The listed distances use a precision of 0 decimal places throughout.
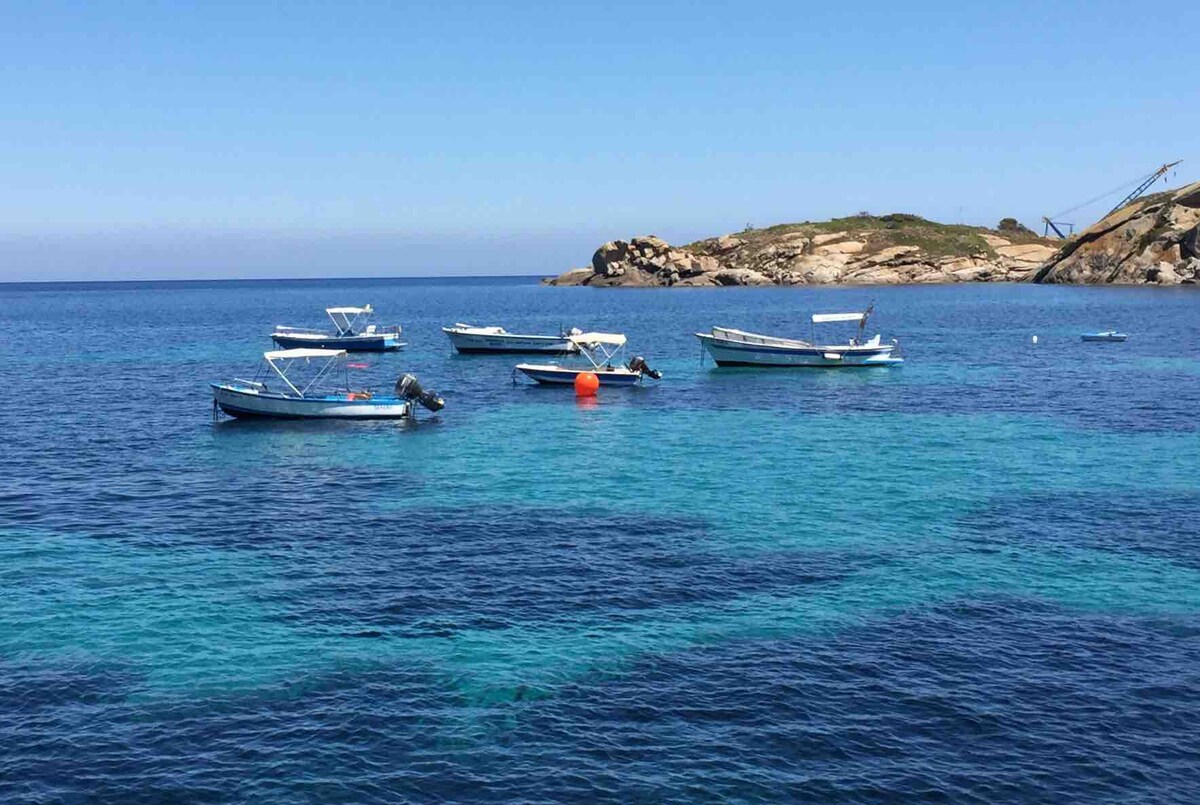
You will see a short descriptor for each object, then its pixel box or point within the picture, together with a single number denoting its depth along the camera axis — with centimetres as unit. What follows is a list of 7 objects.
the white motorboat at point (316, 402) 6988
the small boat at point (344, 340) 12538
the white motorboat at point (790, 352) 10056
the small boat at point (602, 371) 8694
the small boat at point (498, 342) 11600
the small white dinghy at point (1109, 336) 11652
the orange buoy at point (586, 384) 8388
